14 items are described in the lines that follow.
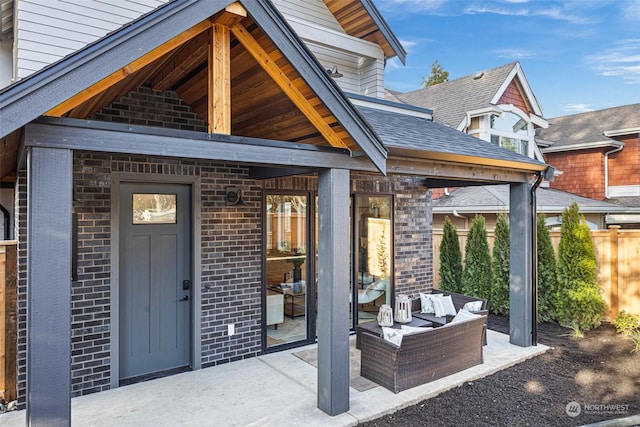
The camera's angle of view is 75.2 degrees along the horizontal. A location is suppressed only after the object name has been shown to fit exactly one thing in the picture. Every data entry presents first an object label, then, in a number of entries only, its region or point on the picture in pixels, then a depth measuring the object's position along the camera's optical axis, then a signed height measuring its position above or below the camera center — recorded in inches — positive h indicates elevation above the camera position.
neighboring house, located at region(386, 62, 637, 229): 477.5 +113.8
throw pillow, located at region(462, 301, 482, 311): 250.2 -53.8
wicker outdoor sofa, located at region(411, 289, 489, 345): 239.3 -57.8
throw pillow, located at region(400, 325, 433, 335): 190.6 -53.6
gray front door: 196.9 -29.6
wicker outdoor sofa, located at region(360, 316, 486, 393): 184.9 -65.4
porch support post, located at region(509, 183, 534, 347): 245.1 -28.3
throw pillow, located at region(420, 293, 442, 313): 263.1 -54.6
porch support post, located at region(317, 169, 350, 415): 160.6 -28.9
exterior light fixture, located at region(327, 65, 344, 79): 326.7 +115.2
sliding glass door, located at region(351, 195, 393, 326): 277.4 -26.2
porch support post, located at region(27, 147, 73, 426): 104.3 -17.8
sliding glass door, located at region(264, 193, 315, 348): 238.8 -30.2
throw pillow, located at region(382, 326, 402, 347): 188.4 -54.4
